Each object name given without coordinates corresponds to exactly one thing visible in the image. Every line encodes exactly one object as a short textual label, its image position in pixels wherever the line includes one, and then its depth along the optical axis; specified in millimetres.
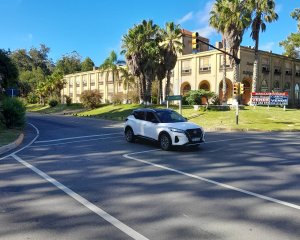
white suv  8468
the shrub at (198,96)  27985
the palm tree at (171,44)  30016
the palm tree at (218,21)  25203
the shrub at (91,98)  37525
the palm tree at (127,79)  40131
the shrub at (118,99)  38879
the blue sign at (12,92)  21071
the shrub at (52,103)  49363
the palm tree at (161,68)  30406
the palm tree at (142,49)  29401
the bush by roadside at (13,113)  15431
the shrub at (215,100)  28621
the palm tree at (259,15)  24866
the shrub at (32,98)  63130
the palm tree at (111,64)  41265
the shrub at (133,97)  35268
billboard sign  21748
